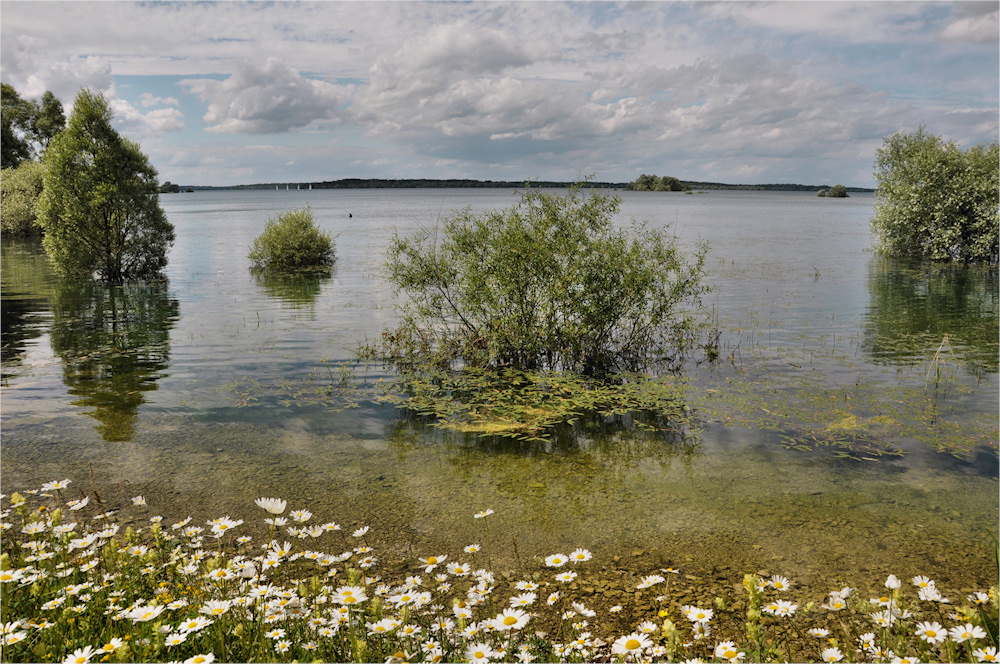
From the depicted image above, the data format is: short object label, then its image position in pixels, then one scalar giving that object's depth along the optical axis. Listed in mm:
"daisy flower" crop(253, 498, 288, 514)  4829
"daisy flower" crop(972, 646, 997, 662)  3330
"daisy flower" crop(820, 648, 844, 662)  3982
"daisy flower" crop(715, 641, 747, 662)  3722
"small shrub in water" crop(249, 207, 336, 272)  34500
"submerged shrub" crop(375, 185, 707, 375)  14398
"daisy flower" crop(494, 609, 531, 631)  3887
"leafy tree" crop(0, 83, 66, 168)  64875
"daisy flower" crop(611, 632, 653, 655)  3781
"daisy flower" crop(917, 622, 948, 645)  3667
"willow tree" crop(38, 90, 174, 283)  26500
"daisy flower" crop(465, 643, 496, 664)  3779
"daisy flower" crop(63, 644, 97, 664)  3393
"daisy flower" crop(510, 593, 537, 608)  4359
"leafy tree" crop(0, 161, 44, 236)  48031
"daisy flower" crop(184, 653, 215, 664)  3507
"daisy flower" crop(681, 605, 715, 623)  4070
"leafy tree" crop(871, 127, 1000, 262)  31969
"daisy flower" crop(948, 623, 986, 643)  3555
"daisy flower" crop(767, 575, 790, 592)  4594
